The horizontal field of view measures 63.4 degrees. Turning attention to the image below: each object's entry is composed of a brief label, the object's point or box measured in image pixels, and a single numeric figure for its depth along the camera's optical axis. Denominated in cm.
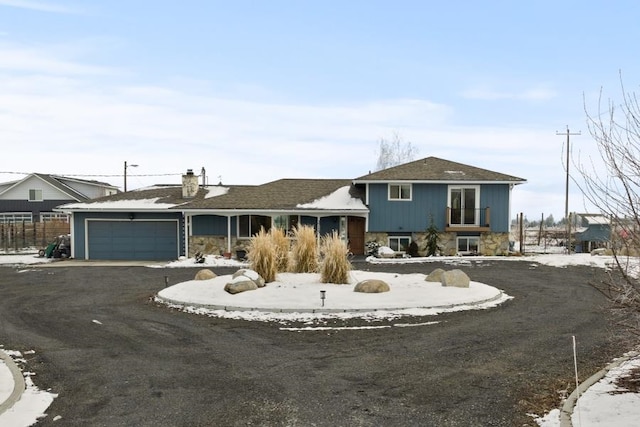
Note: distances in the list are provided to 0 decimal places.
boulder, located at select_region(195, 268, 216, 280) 1590
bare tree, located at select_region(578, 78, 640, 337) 496
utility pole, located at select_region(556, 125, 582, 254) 4130
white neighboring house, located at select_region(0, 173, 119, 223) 4500
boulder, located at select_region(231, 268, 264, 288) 1388
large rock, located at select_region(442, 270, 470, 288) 1429
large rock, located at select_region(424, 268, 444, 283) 1519
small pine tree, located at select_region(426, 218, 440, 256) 2634
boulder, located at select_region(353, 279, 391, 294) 1319
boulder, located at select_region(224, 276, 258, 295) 1328
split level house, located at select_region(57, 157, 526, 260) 2688
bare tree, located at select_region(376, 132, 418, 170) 5741
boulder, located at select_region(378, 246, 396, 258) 2519
